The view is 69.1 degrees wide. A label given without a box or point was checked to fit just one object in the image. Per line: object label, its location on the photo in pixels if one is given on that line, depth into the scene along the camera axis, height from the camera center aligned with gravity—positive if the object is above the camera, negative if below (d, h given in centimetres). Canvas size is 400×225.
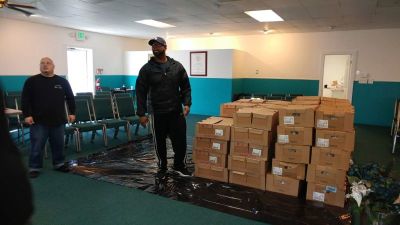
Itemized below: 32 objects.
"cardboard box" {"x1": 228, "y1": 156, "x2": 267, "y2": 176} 302 -90
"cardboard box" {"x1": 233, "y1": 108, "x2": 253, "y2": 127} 310 -42
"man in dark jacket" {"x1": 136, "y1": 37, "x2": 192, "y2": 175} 328 -23
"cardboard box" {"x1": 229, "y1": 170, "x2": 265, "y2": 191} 305 -107
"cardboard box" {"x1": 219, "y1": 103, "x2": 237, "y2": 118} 383 -40
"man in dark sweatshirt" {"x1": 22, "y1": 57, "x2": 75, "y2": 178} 334 -40
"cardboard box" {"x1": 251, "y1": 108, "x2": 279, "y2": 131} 298 -42
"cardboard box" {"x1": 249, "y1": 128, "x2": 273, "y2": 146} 300 -59
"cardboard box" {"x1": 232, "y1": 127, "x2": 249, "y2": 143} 310 -59
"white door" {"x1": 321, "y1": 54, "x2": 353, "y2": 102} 909 +16
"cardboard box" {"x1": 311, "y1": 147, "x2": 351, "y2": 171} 271 -73
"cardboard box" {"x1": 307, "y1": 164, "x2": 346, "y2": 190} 272 -90
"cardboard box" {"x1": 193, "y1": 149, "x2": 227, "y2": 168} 324 -90
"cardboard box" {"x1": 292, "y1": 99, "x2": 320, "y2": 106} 354 -28
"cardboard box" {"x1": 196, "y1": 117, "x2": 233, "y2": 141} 320 -57
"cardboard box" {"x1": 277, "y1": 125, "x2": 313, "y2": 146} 286 -55
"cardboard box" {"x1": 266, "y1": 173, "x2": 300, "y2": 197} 291 -106
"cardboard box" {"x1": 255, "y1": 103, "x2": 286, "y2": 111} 348 -33
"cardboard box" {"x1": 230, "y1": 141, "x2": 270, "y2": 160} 303 -75
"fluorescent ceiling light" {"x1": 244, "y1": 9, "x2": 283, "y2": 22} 553 +127
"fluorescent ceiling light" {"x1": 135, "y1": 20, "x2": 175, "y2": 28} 672 +129
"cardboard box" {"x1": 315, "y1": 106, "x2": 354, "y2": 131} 274 -37
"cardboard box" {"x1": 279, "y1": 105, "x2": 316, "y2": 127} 286 -36
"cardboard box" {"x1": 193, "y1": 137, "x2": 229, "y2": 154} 322 -75
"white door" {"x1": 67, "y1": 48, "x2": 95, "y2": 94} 827 +20
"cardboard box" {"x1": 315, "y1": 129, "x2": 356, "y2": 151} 272 -55
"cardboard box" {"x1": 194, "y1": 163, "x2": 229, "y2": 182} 325 -106
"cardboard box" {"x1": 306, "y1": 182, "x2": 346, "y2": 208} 272 -108
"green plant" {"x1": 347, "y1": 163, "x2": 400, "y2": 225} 163 -71
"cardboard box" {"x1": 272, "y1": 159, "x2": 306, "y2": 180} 290 -90
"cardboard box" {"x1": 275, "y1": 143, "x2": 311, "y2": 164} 287 -73
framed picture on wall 816 +43
